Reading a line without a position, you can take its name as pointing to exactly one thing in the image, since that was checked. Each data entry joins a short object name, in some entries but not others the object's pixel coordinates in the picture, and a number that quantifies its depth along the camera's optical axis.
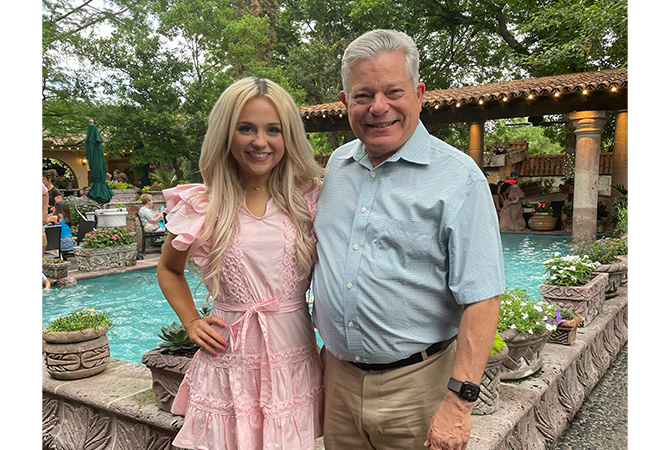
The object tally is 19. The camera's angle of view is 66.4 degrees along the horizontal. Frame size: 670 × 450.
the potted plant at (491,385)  2.67
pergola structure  10.74
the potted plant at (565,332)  3.86
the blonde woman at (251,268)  1.71
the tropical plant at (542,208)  14.87
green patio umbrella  12.66
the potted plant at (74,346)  2.96
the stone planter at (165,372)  2.52
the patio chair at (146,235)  10.66
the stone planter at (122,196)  15.77
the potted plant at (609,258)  5.38
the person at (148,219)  10.63
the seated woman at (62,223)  9.27
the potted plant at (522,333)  3.09
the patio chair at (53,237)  8.51
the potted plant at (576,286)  4.44
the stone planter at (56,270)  8.03
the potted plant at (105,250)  9.10
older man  1.50
